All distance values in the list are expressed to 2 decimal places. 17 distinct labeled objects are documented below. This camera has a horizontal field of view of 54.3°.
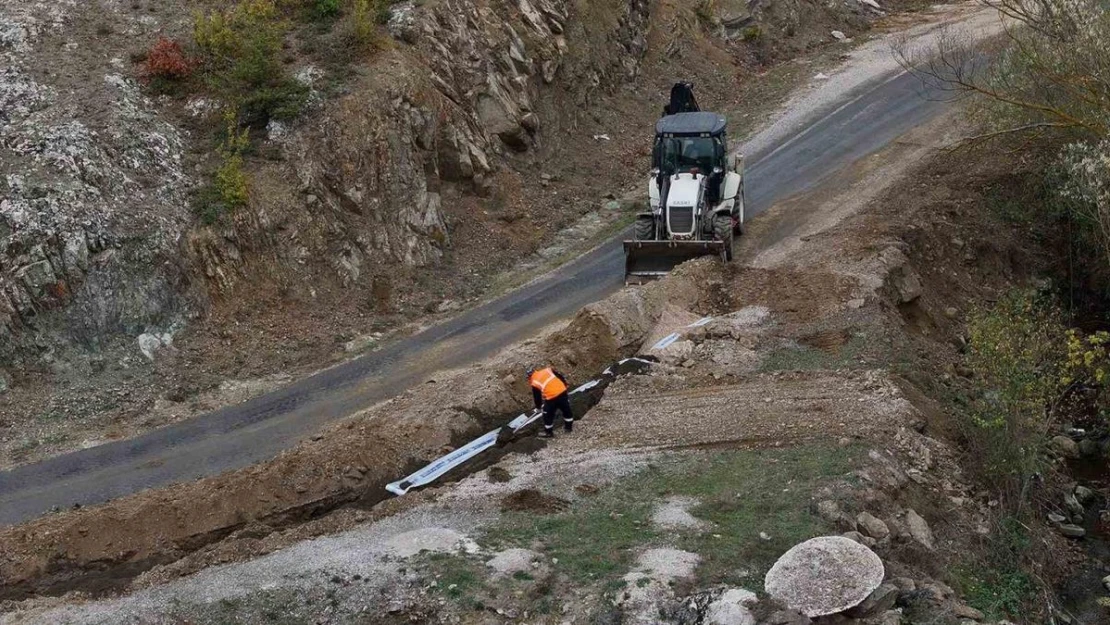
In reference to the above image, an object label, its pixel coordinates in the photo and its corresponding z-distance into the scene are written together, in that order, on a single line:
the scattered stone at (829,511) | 14.70
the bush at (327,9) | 27.48
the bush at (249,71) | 24.64
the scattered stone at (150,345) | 21.20
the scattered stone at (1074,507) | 18.38
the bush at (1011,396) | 16.55
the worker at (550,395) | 17.19
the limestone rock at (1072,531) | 17.80
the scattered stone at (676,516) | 14.65
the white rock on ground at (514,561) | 13.71
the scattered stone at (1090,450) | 20.39
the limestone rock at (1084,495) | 18.92
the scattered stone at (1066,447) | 20.02
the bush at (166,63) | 24.86
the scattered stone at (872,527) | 14.74
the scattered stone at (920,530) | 15.24
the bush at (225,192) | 22.78
